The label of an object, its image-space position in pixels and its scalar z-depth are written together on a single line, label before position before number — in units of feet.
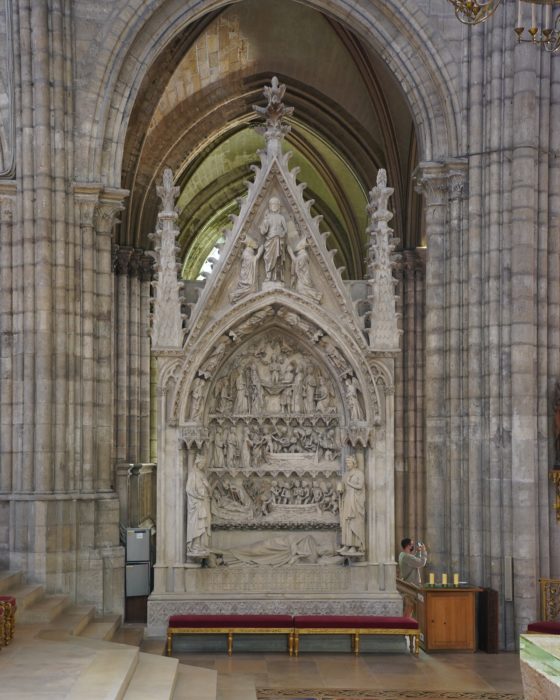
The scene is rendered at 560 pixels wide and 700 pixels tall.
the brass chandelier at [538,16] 41.65
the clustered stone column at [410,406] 65.67
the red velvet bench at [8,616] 31.76
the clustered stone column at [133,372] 64.85
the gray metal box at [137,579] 44.11
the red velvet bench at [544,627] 36.91
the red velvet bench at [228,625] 38.04
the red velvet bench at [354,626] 38.34
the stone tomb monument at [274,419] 41.37
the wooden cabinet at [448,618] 39.83
